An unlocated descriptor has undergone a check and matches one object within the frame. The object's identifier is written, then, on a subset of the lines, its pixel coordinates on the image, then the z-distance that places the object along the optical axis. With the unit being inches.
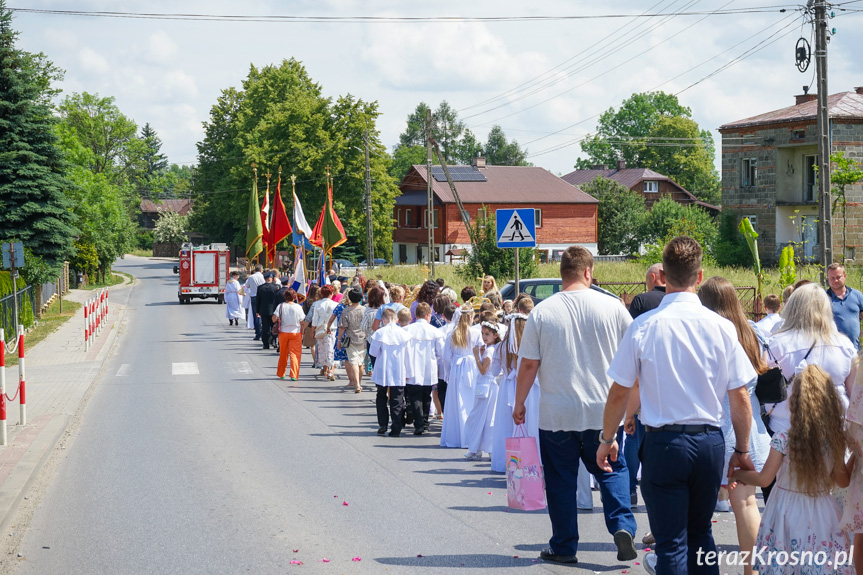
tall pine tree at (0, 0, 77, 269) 1438.2
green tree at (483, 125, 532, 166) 4596.5
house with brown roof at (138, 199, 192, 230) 6082.7
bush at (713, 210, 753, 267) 1876.2
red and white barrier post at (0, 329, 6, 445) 437.7
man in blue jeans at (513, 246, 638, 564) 242.1
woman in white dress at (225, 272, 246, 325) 1214.1
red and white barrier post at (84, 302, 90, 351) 959.1
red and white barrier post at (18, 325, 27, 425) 489.7
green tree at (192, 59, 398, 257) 2372.0
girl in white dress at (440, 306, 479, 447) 426.3
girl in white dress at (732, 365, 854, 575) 189.5
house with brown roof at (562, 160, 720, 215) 3378.4
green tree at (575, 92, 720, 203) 3762.3
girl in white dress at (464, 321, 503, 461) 391.2
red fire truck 1774.1
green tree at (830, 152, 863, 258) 1203.2
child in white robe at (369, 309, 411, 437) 449.7
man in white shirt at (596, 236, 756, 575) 186.9
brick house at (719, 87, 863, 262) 1797.5
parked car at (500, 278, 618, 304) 804.6
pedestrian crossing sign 529.3
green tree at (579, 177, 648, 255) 2748.5
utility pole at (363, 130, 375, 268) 1774.1
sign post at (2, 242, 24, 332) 973.2
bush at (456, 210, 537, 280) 1198.3
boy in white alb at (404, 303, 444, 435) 453.1
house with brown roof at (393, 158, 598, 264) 2714.1
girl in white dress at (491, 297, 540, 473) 336.2
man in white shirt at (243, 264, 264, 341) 1026.0
